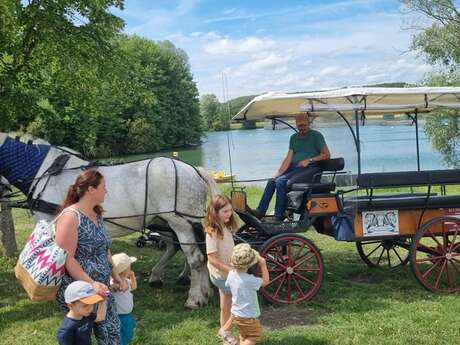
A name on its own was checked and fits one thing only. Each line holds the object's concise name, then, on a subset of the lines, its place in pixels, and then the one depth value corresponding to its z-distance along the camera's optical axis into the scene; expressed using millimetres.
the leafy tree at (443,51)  19797
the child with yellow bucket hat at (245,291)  4055
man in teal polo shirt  6148
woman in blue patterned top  3160
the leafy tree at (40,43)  7324
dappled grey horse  5641
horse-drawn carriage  5602
